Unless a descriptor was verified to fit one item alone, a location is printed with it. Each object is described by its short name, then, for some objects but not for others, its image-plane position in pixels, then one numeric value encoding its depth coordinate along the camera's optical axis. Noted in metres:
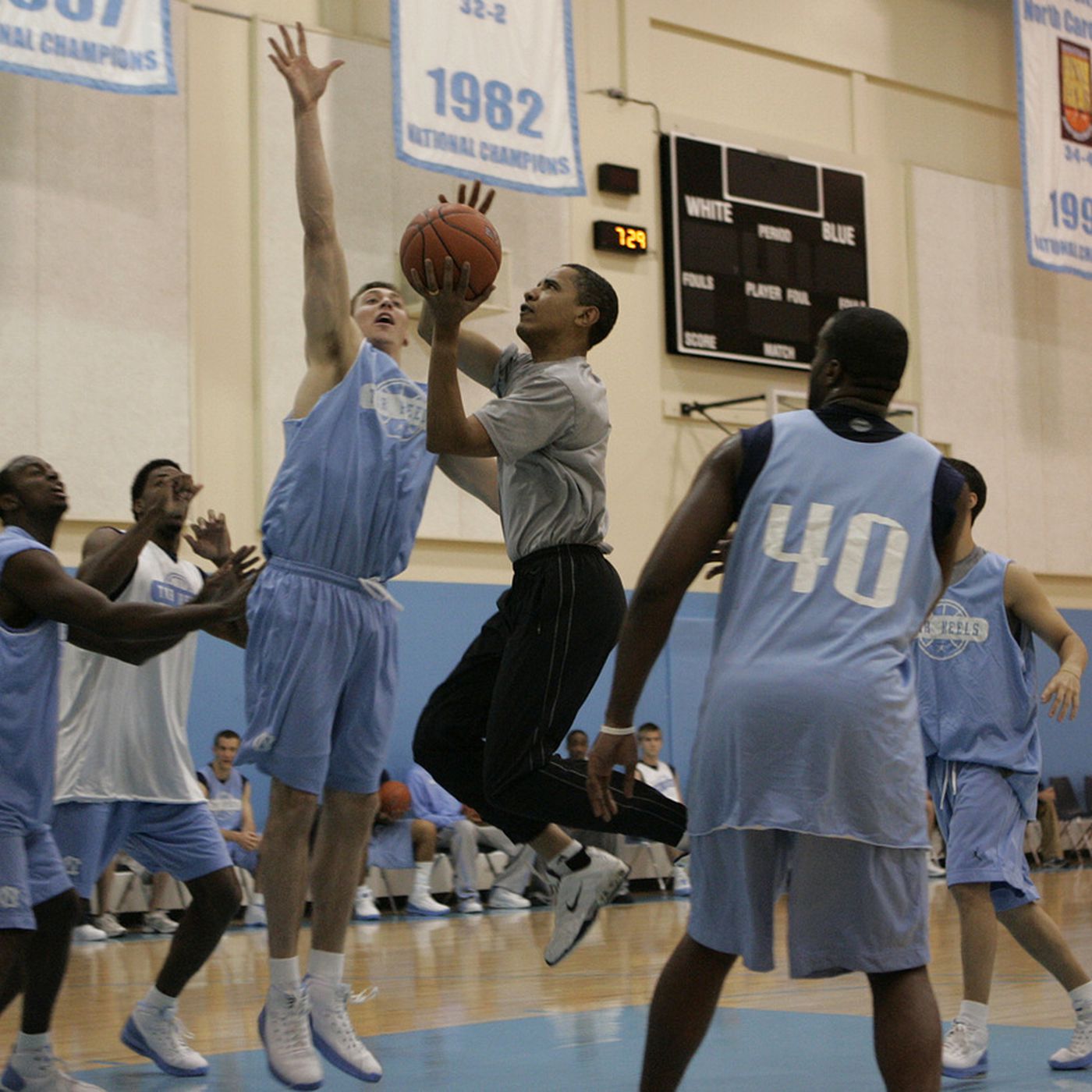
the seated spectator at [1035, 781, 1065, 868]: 15.70
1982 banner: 11.73
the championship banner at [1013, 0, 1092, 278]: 14.91
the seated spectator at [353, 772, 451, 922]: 11.84
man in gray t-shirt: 4.21
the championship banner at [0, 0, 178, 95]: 10.06
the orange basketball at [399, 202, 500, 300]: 4.18
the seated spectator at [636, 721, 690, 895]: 13.09
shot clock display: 14.44
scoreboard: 14.61
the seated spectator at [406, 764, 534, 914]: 12.19
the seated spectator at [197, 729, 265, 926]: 11.15
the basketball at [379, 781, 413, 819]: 11.79
